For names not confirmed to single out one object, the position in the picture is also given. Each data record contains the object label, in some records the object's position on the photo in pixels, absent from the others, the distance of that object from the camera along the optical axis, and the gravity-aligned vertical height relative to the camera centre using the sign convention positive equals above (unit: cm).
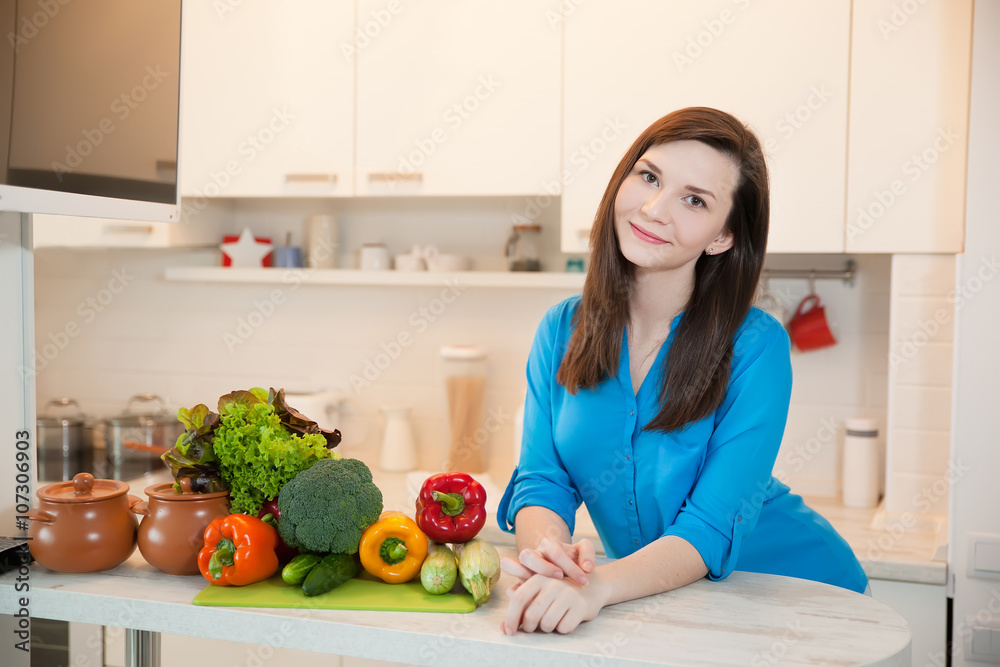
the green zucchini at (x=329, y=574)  102 -31
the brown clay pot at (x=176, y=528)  108 -27
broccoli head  104 -24
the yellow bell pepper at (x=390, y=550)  107 -29
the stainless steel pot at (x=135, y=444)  251 -39
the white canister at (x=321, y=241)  268 +23
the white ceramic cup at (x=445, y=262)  253 +16
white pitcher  262 -38
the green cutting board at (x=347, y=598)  100 -34
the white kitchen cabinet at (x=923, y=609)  192 -64
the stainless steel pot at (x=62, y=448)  250 -41
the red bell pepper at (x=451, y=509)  113 -25
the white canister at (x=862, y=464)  224 -37
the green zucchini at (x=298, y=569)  104 -31
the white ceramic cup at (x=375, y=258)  260 +17
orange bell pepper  103 -29
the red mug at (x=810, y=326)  234 -1
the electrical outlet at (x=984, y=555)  188 -51
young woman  127 -10
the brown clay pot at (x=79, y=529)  108 -28
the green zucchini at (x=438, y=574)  104 -31
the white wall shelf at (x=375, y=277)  238 +11
